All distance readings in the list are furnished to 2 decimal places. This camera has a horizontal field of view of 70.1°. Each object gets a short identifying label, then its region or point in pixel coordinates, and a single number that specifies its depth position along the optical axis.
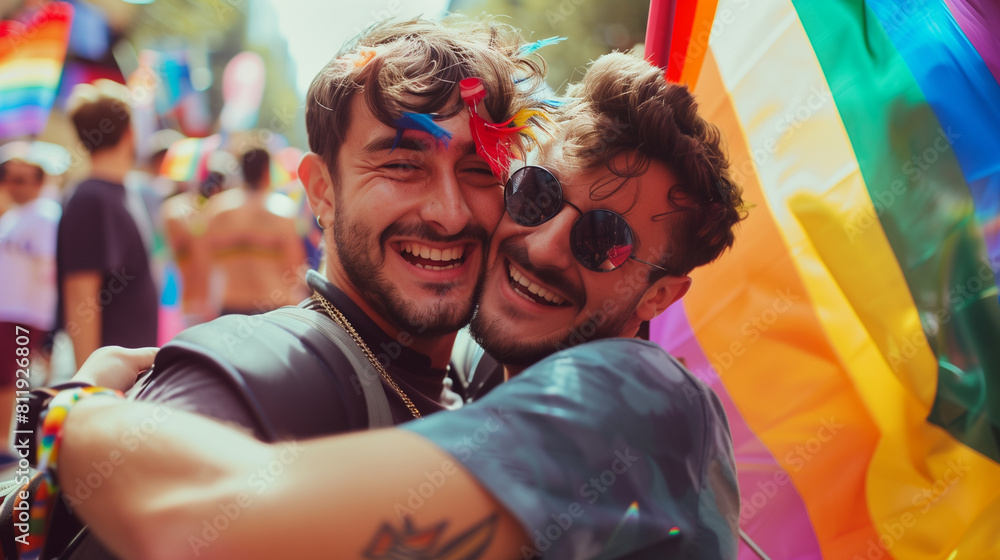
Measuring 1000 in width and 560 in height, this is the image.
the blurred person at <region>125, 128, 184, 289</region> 4.42
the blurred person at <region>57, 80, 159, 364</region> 4.09
